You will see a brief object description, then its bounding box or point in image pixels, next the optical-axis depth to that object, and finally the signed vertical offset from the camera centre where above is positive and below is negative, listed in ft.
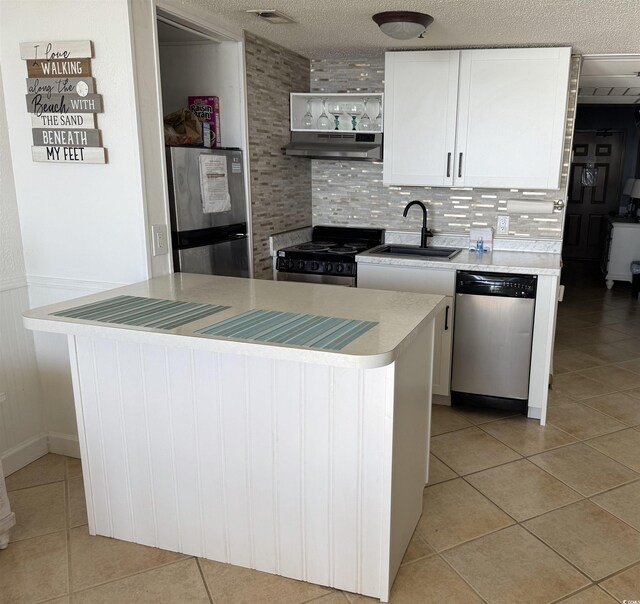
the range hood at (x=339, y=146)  12.07 +0.41
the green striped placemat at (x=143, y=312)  6.45 -1.66
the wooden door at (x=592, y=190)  28.02 -1.19
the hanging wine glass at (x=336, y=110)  12.65 +1.18
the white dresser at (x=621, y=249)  22.82 -3.26
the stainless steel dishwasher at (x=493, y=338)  10.75 -3.17
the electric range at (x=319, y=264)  12.07 -1.98
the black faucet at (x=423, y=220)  12.57 -1.16
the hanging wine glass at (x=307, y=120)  12.77 +0.98
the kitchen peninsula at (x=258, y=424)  6.07 -2.87
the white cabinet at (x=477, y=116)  10.99 +0.93
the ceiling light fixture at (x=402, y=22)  8.94 +2.16
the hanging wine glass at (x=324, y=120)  12.68 +0.97
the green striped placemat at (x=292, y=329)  5.68 -1.66
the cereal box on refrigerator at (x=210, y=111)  10.72 +0.99
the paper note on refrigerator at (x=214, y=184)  9.72 -0.29
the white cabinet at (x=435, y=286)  11.18 -2.31
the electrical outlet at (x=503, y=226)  12.63 -1.28
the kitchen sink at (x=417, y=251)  12.35 -1.79
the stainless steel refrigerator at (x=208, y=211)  9.24 -0.74
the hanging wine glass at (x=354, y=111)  12.51 +1.14
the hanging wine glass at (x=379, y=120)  12.23 +0.93
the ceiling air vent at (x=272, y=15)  9.21 +2.37
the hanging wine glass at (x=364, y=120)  12.37 +0.94
